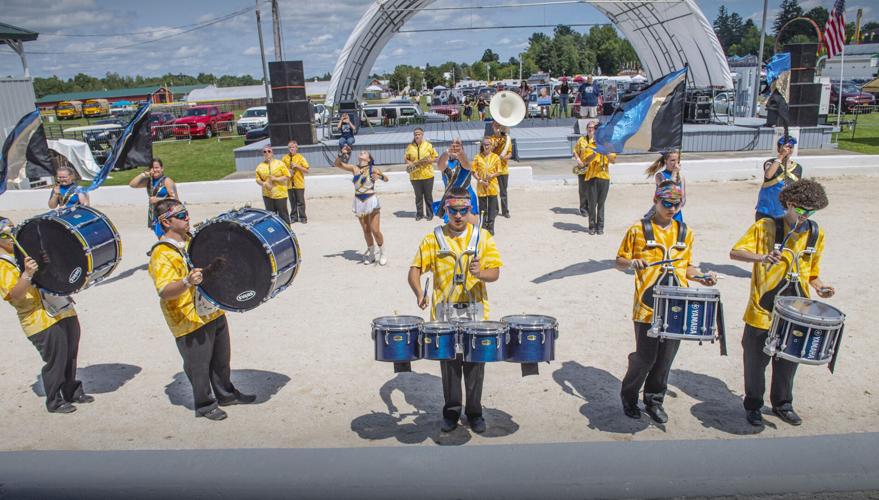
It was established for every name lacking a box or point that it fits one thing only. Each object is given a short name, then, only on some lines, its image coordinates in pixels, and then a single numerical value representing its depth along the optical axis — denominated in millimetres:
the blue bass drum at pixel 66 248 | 5367
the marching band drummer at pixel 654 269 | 4746
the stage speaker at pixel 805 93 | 21062
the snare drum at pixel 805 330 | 4211
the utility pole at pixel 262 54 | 29000
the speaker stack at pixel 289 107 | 19953
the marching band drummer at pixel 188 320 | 4848
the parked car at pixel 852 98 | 34812
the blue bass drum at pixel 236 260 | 4785
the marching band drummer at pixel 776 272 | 4613
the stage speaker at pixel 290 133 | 20859
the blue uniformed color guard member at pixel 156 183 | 9617
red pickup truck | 34562
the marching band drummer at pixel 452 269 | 4645
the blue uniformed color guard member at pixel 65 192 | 9008
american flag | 23312
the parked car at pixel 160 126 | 34875
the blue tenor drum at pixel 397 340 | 4387
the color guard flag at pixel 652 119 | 8922
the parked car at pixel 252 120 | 34438
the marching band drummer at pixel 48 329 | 5195
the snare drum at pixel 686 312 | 4410
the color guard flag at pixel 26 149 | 7422
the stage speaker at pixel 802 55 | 20578
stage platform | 21250
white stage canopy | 24109
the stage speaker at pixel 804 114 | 21500
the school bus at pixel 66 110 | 59531
